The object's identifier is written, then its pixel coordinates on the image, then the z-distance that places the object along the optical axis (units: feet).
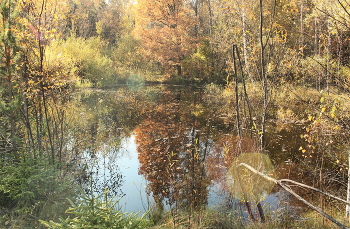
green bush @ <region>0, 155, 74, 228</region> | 10.85
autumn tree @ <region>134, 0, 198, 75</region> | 68.74
